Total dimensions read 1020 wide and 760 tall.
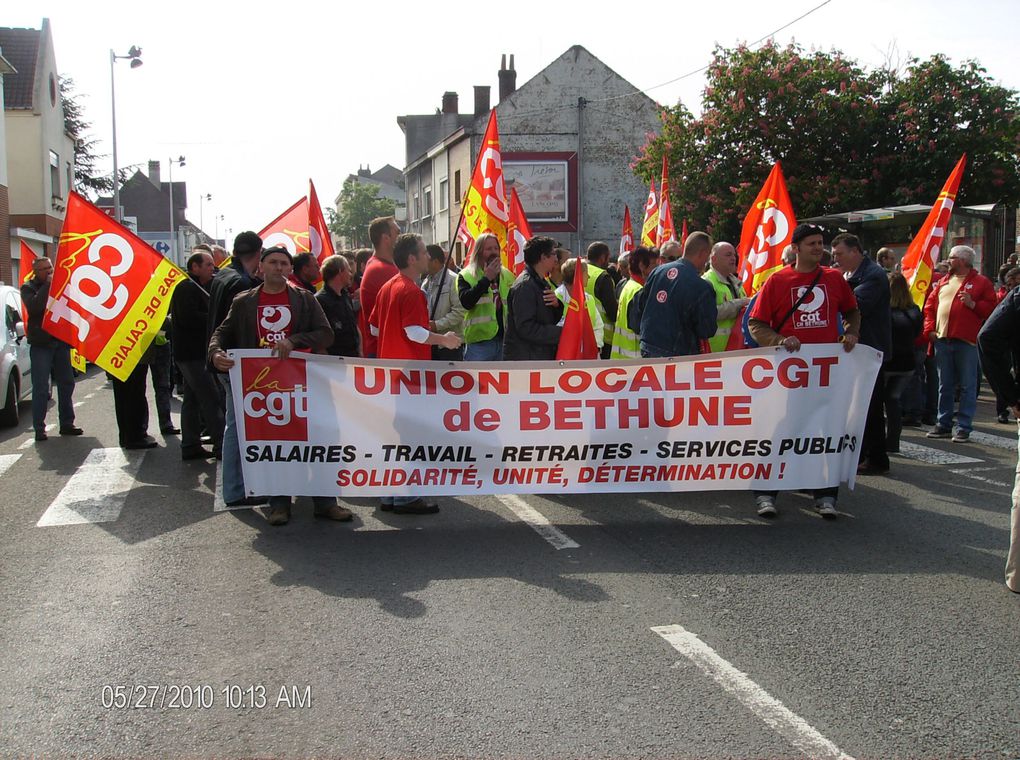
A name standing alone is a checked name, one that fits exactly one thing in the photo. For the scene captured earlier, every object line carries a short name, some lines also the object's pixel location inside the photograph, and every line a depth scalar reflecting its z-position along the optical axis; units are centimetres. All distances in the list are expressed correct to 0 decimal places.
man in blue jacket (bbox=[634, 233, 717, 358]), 726
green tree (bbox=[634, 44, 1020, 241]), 2120
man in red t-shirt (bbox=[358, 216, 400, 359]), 773
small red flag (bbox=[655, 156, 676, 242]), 1496
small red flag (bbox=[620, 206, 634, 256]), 1683
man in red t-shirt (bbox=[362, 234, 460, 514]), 665
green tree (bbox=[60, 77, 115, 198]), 6144
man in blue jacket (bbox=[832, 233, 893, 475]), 804
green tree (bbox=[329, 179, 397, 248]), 8031
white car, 1186
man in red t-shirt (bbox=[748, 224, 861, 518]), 677
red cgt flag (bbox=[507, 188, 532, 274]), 1283
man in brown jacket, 670
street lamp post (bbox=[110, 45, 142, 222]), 3647
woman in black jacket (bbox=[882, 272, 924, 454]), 898
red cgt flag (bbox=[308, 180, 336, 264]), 1216
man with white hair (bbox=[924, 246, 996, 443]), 1041
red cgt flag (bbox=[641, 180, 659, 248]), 1614
